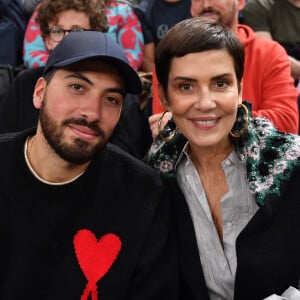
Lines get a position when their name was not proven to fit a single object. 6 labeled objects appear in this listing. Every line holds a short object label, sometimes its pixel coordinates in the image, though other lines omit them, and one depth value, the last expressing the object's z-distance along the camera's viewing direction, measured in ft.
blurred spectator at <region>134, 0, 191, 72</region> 8.18
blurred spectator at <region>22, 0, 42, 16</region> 8.59
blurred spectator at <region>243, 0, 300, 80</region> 8.27
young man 4.08
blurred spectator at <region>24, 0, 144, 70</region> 7.90
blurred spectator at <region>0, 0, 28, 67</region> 8.22
